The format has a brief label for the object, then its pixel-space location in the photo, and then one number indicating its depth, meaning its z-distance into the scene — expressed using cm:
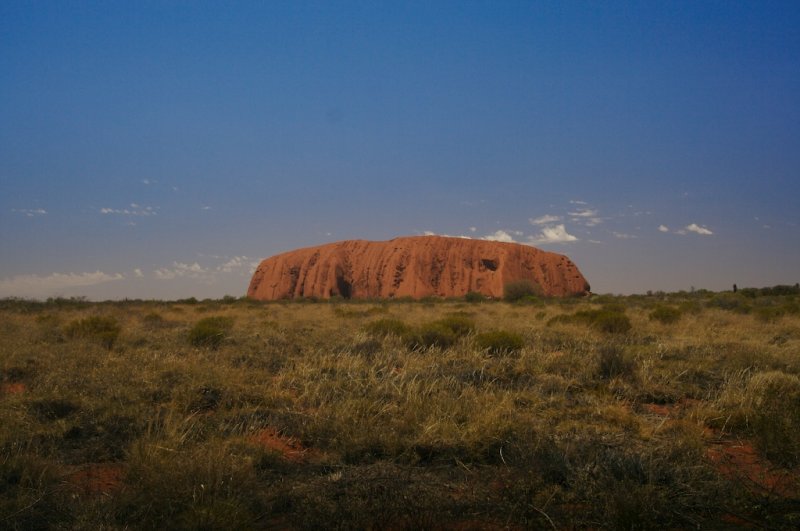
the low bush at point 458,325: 1245
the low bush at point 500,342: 972
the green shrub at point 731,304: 2253
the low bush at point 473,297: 4649
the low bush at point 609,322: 1330
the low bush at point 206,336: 1102
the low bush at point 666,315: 1614
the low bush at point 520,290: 5409
